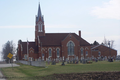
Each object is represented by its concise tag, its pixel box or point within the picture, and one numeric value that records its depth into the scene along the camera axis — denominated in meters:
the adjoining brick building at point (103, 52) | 89.56
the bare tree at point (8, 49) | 111.64
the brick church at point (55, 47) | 84.31
